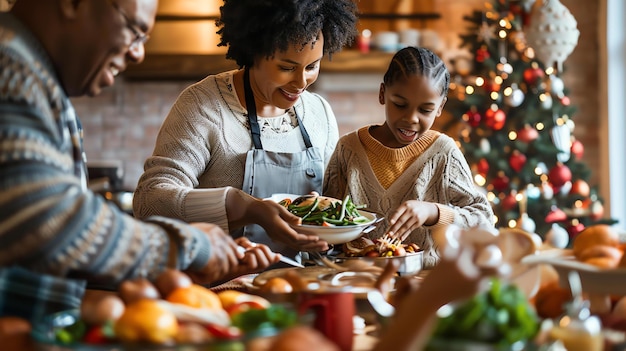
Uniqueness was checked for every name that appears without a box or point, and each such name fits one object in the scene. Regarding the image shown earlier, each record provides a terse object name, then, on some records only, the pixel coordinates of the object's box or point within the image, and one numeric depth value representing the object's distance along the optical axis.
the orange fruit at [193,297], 1.14
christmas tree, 5.11
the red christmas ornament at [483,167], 5.23
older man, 1.07
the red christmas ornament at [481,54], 5.44
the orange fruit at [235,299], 1.25
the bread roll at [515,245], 1.45
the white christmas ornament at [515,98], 5.15
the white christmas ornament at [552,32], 4.10
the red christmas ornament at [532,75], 5.22
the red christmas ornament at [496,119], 5.21
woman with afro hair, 2.27
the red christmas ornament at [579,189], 5.14
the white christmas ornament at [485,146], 5.20
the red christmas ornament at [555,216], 5.04
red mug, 1.18
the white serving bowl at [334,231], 2.01
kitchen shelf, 6.19
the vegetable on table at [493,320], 1.01
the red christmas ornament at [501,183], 5.16
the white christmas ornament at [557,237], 3.95
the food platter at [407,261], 1.72
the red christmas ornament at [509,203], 5.09
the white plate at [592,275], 1.32
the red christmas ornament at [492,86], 5.31
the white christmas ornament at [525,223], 4.77
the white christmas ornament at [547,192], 5.10
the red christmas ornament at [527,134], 5.14
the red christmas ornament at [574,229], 5.05
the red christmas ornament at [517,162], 5.14
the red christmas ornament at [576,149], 5.27
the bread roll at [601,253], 1.45
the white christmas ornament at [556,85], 5.20
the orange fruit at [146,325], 0.95
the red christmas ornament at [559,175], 5.08
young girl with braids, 2.30
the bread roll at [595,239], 1.54
